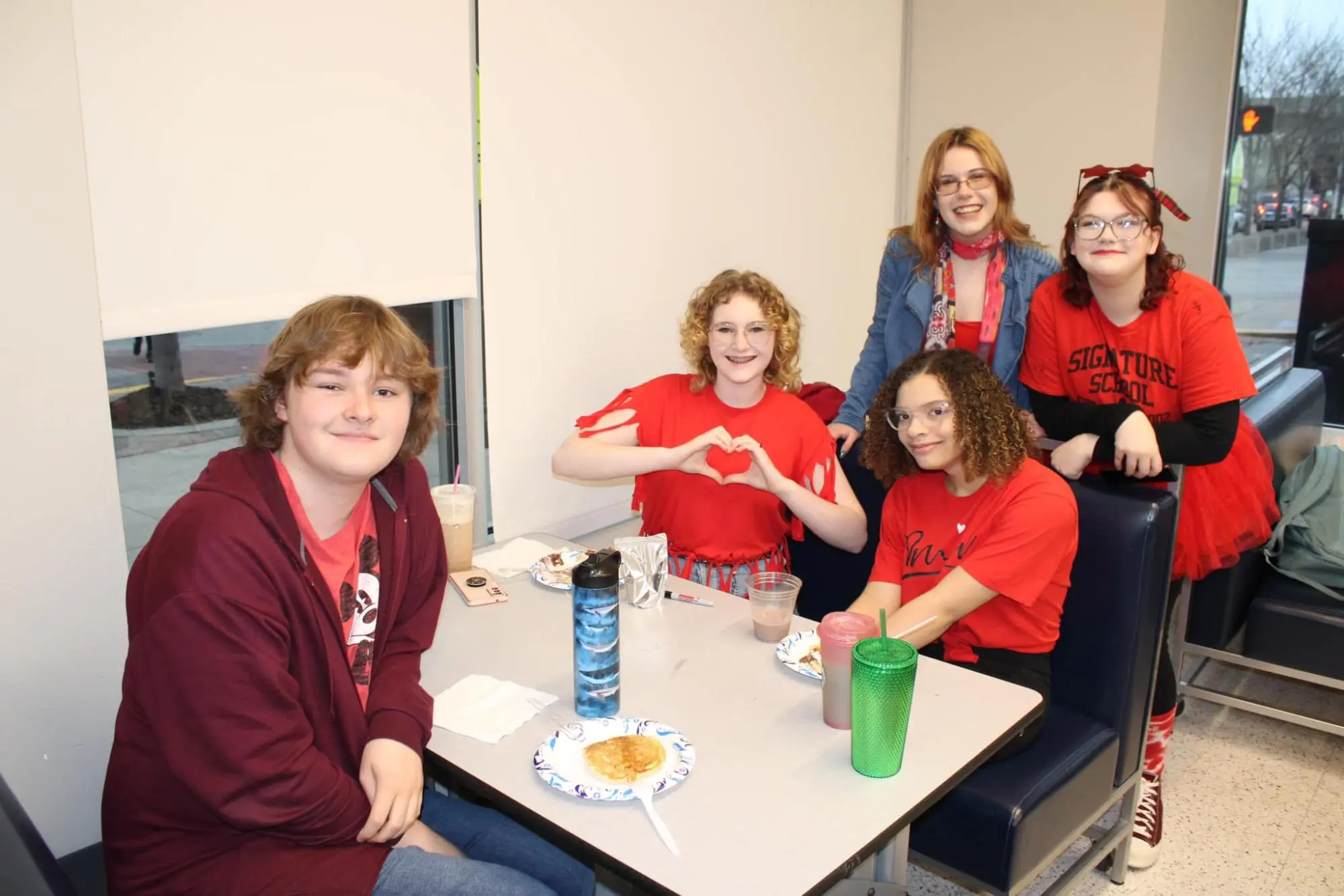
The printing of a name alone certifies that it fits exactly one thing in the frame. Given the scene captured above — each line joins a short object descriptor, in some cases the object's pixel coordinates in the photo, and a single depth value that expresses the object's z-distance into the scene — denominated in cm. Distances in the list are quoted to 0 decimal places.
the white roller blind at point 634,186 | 265
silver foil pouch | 196
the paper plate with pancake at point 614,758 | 138
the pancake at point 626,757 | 140
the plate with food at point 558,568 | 210
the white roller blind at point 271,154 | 194
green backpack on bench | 289
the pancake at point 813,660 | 170
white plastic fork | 128
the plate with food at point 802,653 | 170
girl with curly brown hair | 193
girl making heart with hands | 226
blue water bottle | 149
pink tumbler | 152
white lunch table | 127
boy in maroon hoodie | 131
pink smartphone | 204
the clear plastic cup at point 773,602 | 181
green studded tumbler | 139
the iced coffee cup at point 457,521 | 218
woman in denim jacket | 242
